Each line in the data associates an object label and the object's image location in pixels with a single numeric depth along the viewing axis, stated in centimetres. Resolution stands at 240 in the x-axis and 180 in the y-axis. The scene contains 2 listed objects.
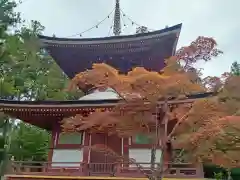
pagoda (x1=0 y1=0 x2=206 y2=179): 1232
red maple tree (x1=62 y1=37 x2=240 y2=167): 822
